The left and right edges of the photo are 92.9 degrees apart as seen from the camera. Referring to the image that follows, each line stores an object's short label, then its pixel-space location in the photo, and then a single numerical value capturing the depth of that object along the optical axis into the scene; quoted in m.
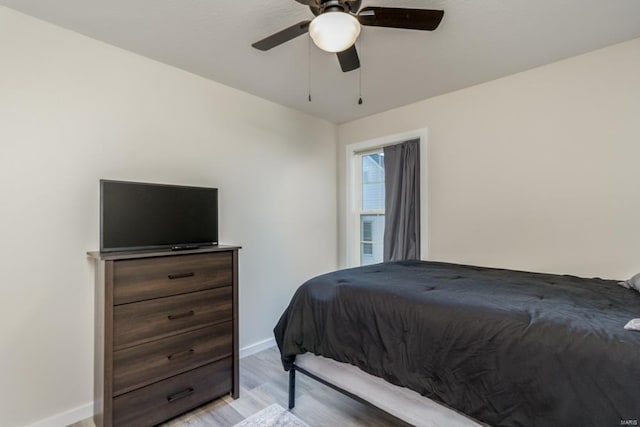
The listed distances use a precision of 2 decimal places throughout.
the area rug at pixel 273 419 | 1.88
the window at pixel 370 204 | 3.69
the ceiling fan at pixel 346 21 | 1.38
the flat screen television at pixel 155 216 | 1.88
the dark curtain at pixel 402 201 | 3.20
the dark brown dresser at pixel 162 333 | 1.70
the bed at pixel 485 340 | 1.01
